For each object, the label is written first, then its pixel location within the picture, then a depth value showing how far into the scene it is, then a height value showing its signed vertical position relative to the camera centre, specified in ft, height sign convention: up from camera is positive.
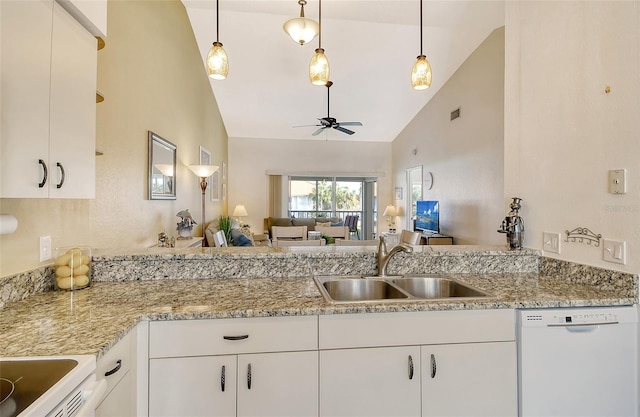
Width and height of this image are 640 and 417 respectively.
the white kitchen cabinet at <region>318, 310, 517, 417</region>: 4.21 -2.00
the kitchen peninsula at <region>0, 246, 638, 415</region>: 3.74 -1.27
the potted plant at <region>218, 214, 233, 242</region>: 15.99 -0.84
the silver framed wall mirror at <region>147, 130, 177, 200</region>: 9.28 +1.25
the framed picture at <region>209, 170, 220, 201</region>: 17.20 +1.30
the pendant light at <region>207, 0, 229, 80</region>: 7.05 +3.20
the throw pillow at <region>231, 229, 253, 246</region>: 14.43 -1.32
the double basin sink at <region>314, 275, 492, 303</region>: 5.66 -1.31
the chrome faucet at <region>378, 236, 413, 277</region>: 5.73 -0.75
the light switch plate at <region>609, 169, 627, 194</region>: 4.56 +0.44
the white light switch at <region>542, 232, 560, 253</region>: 5.79 -0.54
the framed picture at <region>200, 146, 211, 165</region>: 15.53 +2.62
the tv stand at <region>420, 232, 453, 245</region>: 17.53 -1.52
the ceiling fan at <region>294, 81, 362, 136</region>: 16.30 +4.37
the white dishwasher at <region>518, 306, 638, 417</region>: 4.44 -2.04
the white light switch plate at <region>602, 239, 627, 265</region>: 4.64 -0.56
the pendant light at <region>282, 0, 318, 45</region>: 7.84 +4.40
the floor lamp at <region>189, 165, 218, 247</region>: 12.04 +1.43
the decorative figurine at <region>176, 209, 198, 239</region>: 10.87 -0.56
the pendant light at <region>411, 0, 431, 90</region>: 7.59 +3.20
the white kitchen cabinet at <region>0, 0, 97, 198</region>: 3.08 +1.12
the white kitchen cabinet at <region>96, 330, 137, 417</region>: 3.19 -1.79
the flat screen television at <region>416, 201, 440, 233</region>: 18.75 -0.30
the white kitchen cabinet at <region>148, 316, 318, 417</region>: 3.97 -1.93
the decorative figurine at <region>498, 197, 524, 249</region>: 6.35 -0.32
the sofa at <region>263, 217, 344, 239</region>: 24.12 -0.89
